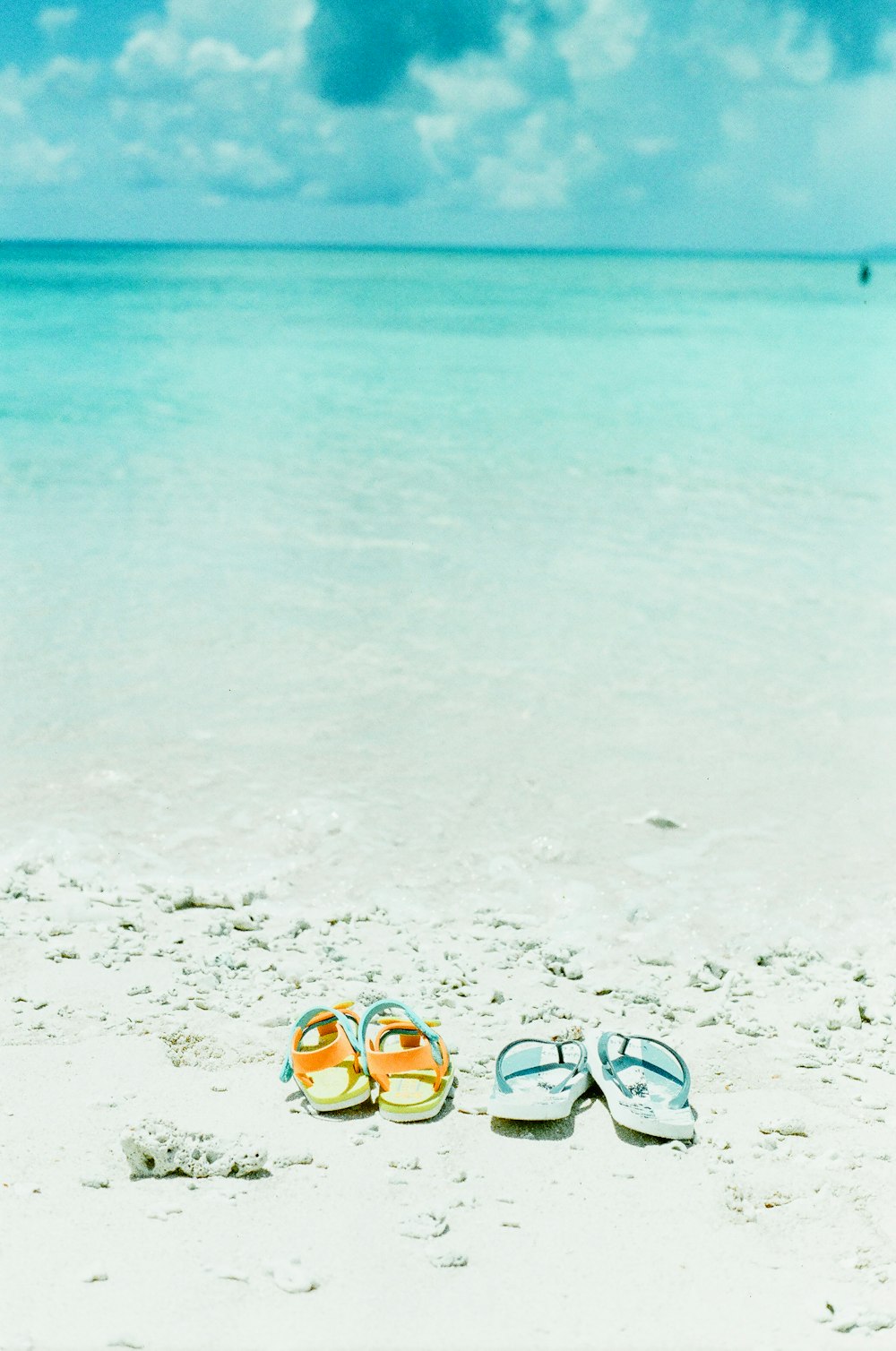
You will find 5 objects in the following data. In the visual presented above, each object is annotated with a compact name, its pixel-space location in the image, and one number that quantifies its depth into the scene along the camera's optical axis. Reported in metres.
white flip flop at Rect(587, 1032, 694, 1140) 3.24
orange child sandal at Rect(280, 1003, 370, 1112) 3.37
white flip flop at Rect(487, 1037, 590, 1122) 3.29
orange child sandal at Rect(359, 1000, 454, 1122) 3.35
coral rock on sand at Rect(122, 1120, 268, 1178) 2.97
